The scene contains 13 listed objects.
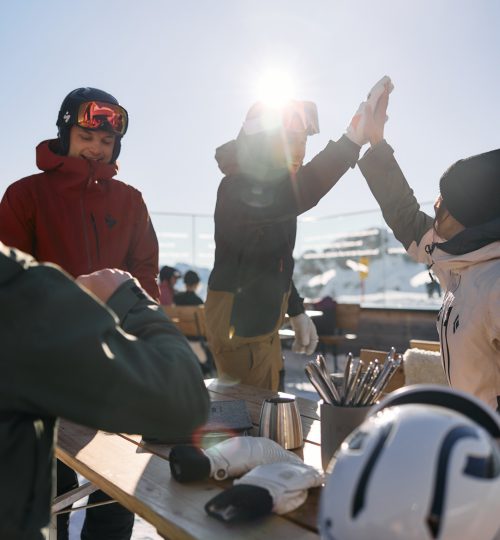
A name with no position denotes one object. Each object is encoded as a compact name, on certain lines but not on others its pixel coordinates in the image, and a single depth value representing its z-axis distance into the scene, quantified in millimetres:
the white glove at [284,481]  858
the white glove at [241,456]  1004
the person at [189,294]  7152
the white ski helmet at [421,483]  566
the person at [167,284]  7855
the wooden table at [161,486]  810
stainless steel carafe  1217
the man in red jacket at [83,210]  1931
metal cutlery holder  999
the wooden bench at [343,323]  6965
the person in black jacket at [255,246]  2031
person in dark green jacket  675
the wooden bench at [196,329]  6105
